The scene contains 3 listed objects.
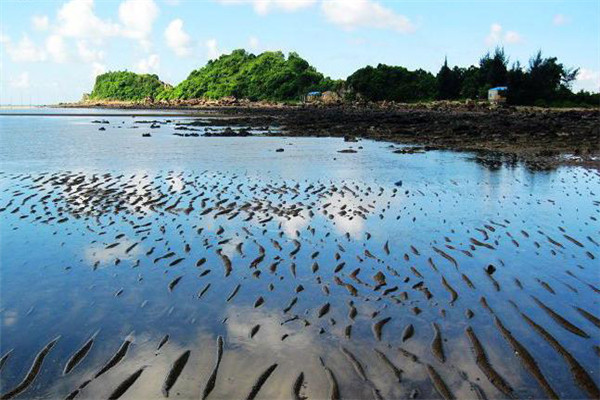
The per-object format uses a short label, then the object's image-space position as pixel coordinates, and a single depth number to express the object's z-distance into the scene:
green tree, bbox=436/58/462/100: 95.69
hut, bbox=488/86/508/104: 77.45
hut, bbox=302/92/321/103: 129.39
